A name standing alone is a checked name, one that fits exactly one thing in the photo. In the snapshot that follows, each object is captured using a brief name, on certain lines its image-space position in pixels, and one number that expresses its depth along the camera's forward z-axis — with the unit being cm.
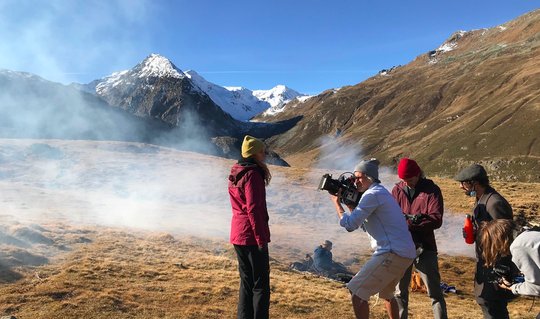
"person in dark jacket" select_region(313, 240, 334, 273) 1324
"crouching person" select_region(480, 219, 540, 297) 380
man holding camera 488
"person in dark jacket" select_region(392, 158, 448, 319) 577
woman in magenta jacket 525
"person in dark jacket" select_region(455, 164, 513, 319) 485
